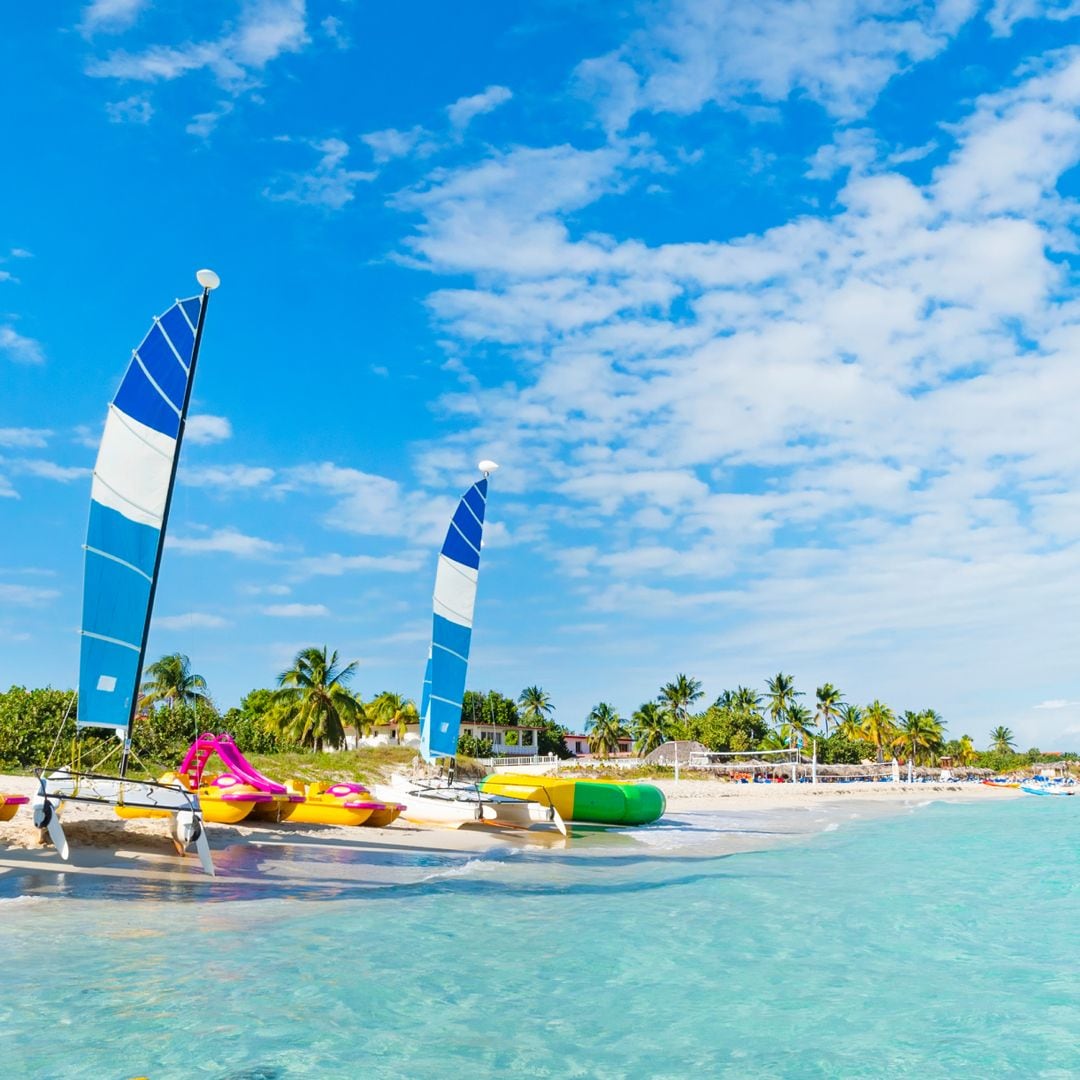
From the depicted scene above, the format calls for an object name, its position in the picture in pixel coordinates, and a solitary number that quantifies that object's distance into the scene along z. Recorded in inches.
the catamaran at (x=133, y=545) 465.1
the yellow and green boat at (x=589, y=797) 787.4
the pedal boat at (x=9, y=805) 428.1
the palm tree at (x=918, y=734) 3395.7
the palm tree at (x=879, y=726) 3287.4
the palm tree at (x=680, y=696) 3189.0
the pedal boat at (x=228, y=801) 600.4
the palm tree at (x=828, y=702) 3127.5
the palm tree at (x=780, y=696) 3063.5
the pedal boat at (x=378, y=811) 668.1
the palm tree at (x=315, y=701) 1787.6
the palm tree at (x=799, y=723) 2923.2
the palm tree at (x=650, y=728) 2942.9
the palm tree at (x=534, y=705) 3117.6
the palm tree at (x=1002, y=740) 4854.8
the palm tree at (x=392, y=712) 2618.1
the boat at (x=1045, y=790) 2495.6
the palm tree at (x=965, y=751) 4188.0
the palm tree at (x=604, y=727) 3061.0
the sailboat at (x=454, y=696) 738.2
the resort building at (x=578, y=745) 3467.0
